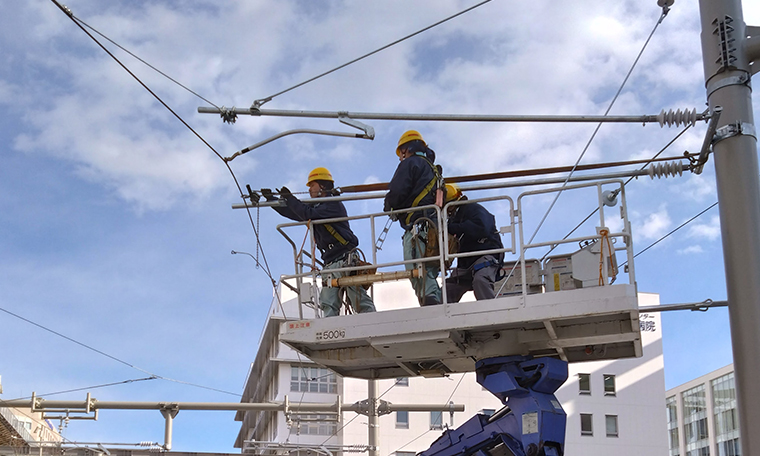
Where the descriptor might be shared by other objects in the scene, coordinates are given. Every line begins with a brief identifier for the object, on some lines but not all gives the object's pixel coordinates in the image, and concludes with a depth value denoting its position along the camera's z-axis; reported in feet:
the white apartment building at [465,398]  191.42
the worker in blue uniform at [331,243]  36.35
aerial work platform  30.22
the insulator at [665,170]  33.19
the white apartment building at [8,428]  92.68
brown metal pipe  35.37
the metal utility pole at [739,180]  29.22
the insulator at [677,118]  32.45
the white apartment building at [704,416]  315.78
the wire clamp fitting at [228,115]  34.09
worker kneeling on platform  34.53
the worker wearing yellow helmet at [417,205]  34.24
